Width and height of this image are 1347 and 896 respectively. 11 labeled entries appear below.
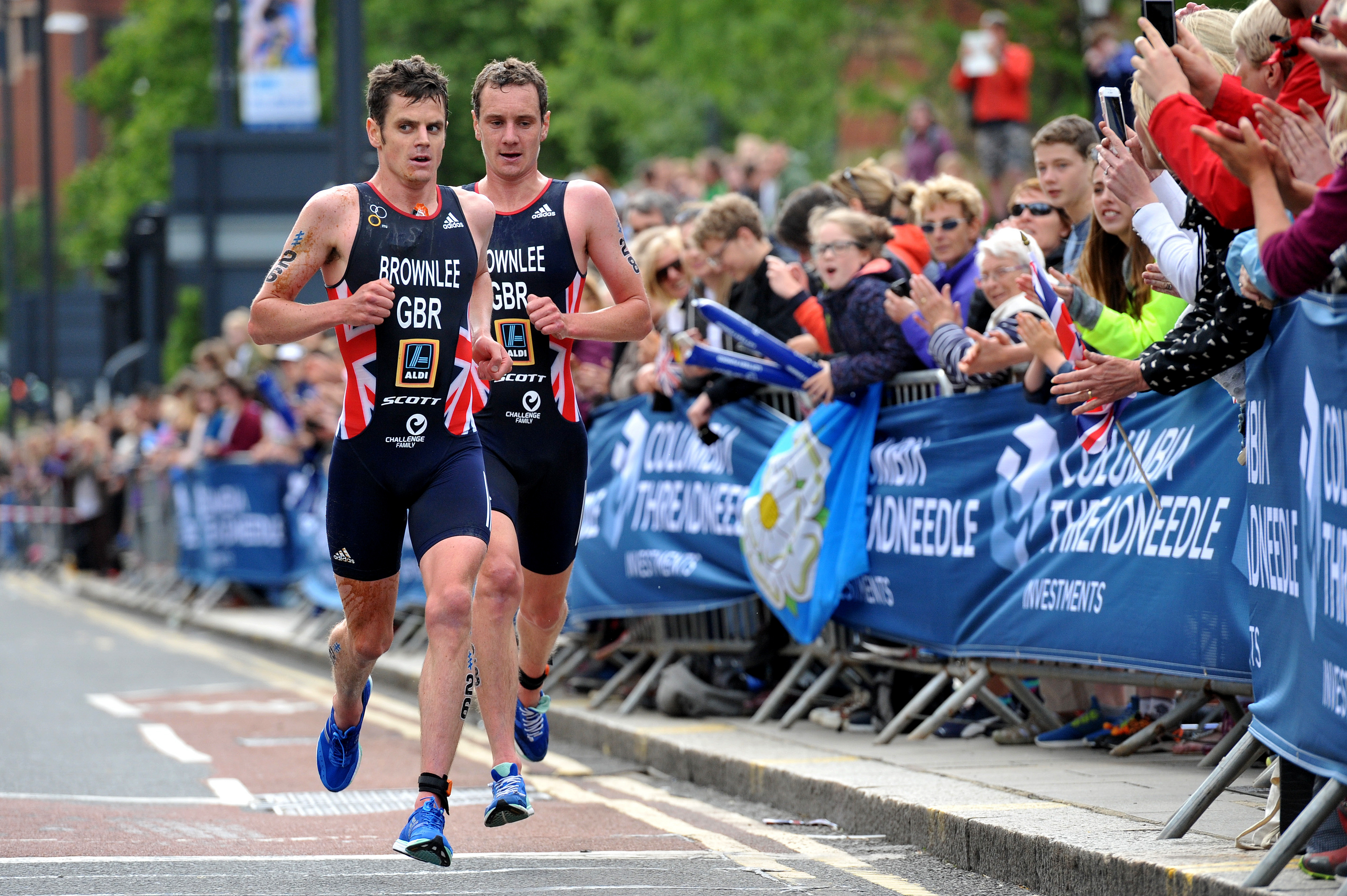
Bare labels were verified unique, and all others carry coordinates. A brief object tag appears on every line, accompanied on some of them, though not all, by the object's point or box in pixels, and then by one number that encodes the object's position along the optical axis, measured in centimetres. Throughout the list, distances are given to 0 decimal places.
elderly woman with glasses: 1595
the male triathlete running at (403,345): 1222
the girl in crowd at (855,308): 1764
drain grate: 1571
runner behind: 1363
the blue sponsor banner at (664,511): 1972
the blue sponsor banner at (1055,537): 1322
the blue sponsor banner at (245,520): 3697
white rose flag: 1792
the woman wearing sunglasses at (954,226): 1806
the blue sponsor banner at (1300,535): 938
